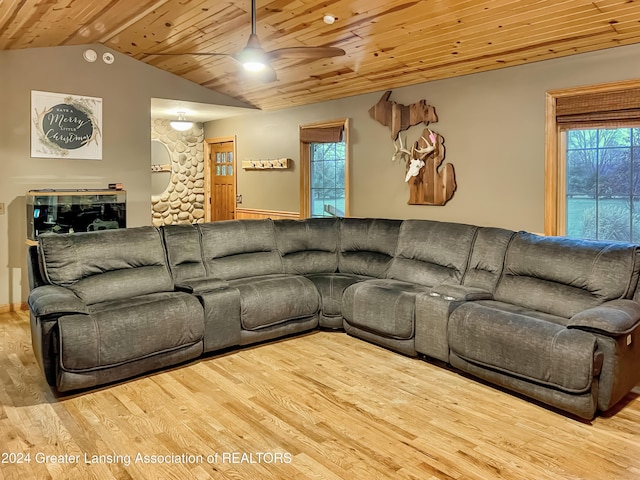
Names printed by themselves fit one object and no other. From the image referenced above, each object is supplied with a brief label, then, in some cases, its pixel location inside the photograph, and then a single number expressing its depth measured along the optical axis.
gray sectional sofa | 2.99
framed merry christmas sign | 5.27
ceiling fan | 3.34
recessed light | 4.06
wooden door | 8.09
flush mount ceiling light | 7.59
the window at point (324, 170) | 6.14
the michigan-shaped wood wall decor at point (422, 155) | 4.99
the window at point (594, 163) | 3.79
